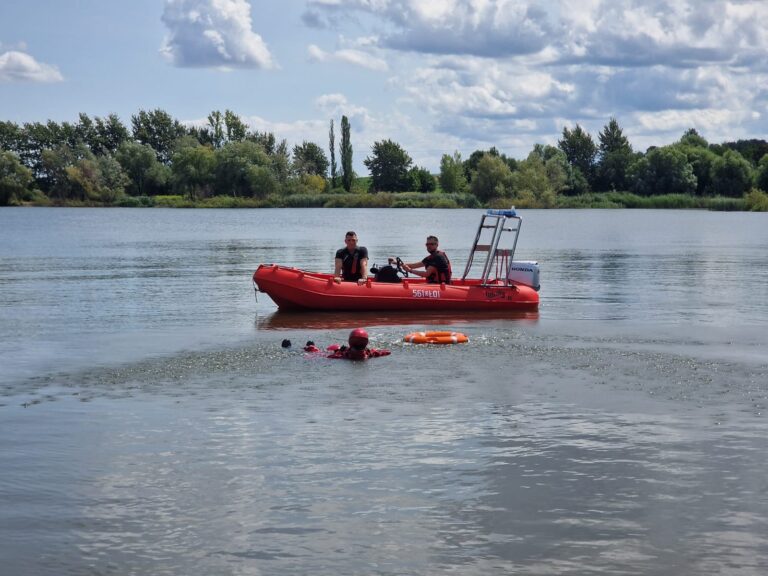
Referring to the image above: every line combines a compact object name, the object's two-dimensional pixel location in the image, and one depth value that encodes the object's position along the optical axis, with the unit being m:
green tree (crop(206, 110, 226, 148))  124.69
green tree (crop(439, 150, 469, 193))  115.50
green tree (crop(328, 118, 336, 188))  115.06
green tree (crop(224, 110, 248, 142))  124.69
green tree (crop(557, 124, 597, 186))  120.81
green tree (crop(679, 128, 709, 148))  116.53
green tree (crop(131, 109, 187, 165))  124.69
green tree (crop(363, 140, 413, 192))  120.50
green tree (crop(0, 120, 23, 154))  109.12
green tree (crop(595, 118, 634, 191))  110.75
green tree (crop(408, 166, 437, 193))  121.38
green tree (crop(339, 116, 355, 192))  112.44
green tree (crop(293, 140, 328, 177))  121.57
